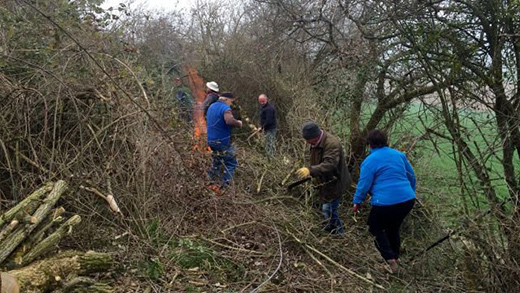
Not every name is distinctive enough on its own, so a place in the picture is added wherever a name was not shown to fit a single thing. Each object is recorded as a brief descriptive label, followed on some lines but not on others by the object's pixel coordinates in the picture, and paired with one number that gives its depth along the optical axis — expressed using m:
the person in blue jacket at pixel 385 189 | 4.80
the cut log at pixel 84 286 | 3.66
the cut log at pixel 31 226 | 3.69
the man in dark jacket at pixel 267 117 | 10.34
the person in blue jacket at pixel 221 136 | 6.50
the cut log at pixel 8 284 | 3.10
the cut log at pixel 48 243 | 3.81
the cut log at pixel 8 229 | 3.75
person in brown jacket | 5.41
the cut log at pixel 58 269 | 3.49
